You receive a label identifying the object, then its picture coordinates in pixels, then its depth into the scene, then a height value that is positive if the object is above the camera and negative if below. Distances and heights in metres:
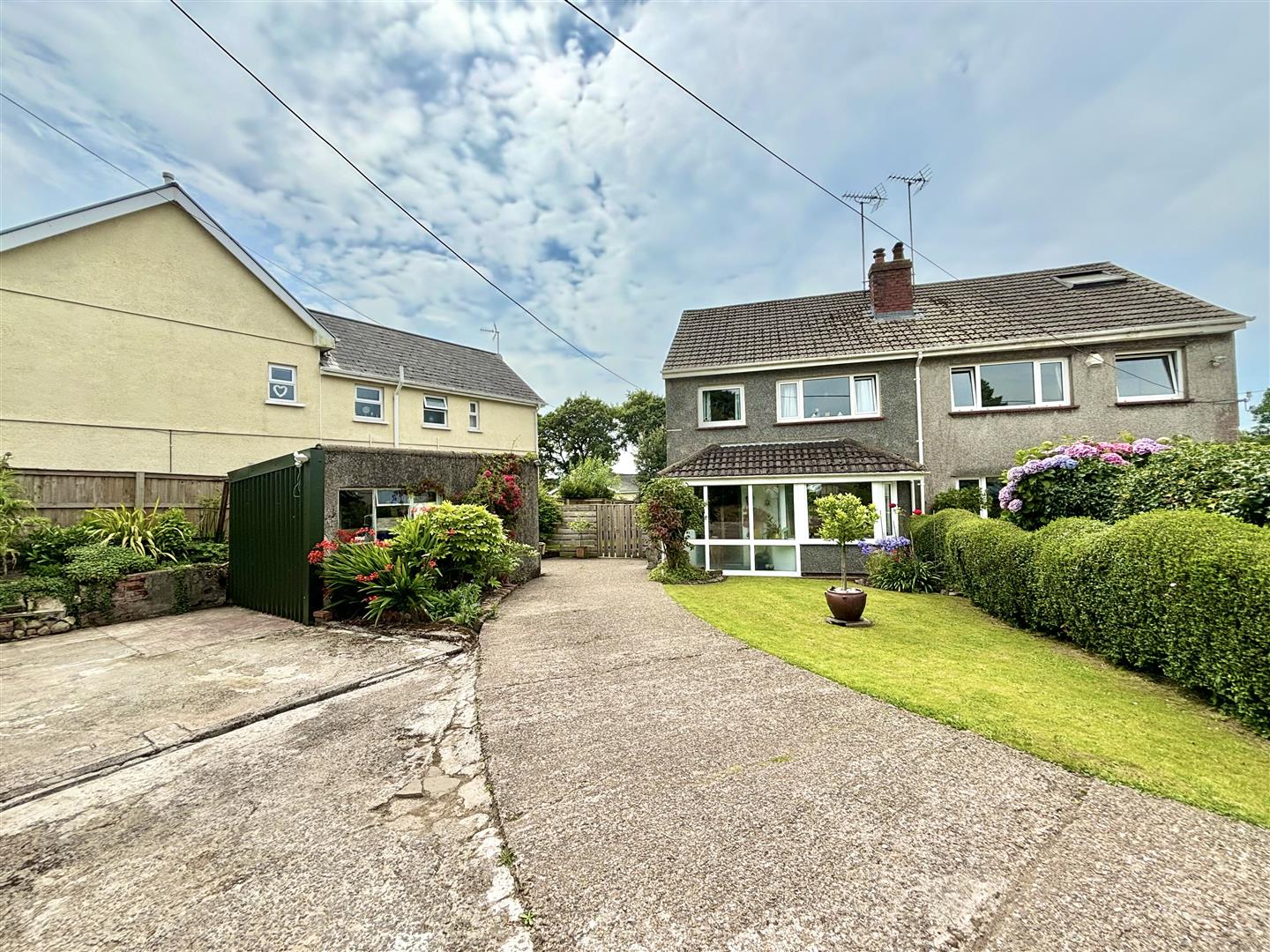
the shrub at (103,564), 7.96 -0.89
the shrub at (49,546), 8.52 -0.59
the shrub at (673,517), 11.20 -0.47
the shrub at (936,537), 9.77 -1.02
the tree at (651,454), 40.75 +3.57
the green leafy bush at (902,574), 10.08 -1.72
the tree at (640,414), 44.31 +7.36
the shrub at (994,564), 7.04 -1.20
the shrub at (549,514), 16.59 -0.49
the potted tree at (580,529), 16.88 -1.03
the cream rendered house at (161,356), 10.62 +3.90
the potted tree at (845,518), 8.34 -0.45
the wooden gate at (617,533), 16.56 -1.19
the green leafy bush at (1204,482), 5.00 +0.01
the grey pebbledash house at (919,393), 12.09 +2.54
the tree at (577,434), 43.88 +5.76
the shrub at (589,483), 18.66 +0.56
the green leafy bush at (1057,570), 5.84 -1.03
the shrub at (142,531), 9.18 -0.40
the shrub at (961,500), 11.46 -0.25
